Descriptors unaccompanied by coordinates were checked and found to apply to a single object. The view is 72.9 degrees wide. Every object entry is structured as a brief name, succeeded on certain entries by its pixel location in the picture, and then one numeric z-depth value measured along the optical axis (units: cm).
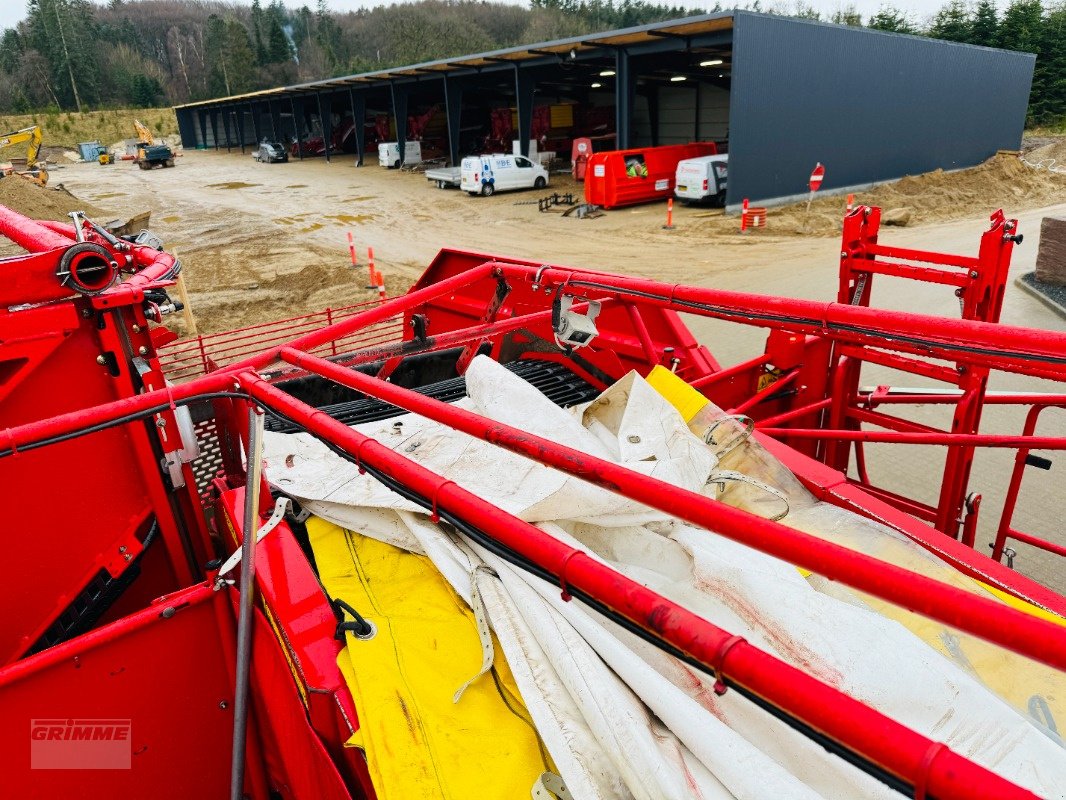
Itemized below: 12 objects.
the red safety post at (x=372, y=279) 1469
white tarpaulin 175
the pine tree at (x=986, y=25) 4597
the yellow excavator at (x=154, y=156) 4603
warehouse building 2195
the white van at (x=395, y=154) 3809
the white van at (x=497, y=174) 2762
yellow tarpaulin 188
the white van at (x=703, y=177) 2261
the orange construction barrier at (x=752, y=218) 1986
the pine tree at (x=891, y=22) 5106
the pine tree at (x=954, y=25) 4738
